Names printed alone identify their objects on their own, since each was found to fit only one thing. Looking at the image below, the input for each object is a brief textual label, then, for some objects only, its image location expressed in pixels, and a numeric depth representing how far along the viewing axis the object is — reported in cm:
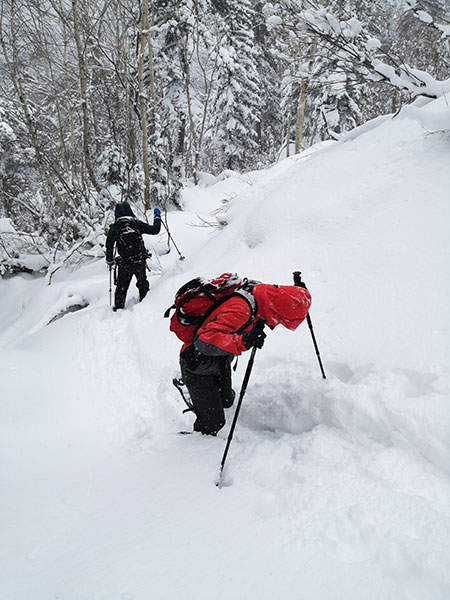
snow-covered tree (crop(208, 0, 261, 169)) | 1778
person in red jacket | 234
